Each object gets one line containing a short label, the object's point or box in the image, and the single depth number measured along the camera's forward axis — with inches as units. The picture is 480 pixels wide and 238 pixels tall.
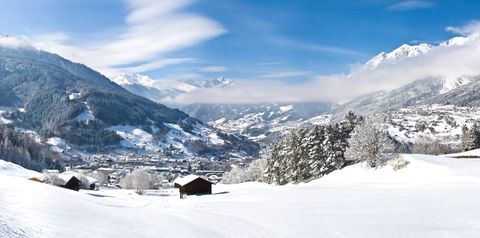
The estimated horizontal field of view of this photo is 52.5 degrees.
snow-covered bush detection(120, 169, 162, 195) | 6446.9
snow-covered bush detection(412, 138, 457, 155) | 7109.3
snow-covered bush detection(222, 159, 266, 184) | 5225.4
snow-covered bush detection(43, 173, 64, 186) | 3786.9
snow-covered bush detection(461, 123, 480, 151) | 4517.7
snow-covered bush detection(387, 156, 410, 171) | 2874.0
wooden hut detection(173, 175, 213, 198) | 3661.4
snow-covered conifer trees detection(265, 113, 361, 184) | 3553.2
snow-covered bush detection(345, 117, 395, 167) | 3166.8
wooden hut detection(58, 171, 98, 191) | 3833.7
